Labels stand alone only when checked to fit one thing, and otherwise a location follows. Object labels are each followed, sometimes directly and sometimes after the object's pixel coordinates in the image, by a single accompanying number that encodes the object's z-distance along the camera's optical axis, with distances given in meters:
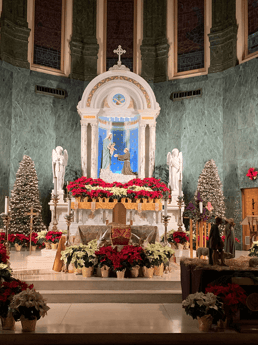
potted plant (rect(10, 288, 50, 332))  5.19
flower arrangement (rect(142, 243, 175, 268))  8.30
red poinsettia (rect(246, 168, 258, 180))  15.63
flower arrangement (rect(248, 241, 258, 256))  10.02
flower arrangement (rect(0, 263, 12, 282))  6.00
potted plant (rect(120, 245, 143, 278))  8.09
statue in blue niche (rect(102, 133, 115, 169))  18.12
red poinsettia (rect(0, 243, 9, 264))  7.24
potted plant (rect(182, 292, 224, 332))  5.23
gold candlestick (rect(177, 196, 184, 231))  13.56
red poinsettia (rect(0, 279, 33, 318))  5.31
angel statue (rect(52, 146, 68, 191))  16.66
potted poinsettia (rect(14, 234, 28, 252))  14.64
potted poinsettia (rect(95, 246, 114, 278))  8.11
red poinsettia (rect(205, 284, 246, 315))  5.28
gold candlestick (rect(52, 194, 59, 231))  12.71
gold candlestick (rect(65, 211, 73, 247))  9.51
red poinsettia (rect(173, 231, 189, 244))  13.17
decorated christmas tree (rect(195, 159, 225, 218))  16.05
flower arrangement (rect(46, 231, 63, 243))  13.13
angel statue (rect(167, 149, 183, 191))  16.89
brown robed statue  17.65
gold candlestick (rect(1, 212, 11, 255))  9.25
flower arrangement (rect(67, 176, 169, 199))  14.21
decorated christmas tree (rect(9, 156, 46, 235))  15.66
